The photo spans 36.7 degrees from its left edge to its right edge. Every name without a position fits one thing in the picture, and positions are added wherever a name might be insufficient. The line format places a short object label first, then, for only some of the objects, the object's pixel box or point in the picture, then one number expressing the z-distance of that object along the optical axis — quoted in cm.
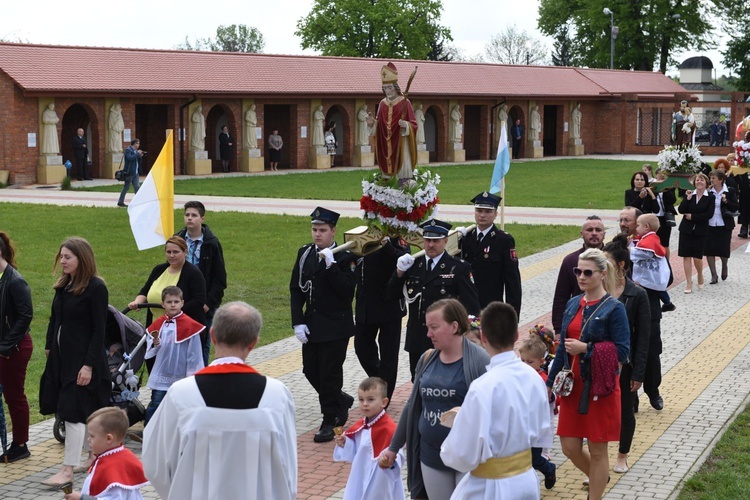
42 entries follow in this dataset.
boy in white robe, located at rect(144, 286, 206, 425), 895
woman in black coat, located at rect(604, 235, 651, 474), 802
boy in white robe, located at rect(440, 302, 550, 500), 520
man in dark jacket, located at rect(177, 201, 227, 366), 1022
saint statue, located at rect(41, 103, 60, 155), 3569
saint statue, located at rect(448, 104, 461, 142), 5006
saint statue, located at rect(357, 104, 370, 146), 4644
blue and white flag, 1579
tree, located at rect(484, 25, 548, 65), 11094
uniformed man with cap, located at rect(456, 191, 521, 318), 1013
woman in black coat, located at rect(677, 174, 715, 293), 1708
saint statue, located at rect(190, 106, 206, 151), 4038
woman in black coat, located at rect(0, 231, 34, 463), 850
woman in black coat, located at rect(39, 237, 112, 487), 811
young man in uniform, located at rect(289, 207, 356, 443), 930
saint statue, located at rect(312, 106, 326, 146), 4478
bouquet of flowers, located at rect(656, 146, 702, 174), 2242
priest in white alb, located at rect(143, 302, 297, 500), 492
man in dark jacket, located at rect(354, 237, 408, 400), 964
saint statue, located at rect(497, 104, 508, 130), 5219
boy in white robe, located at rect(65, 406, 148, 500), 614
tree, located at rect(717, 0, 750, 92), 7375
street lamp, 6725
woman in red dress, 722
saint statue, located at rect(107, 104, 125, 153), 3769
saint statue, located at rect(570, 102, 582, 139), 5700
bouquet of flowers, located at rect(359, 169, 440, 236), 962
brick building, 3578
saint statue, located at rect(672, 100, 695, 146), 3844
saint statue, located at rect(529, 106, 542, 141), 5431
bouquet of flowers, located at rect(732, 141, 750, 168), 2439
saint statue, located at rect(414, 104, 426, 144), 4739
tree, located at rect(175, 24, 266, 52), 12888
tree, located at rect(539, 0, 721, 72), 7156
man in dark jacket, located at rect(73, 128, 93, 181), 3638
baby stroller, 888
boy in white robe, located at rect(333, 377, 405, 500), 666
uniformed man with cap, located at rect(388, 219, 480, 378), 888
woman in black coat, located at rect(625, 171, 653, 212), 1623
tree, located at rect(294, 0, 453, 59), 8081
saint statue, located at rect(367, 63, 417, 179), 989
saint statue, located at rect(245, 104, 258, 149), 4228
